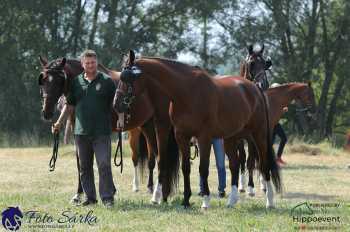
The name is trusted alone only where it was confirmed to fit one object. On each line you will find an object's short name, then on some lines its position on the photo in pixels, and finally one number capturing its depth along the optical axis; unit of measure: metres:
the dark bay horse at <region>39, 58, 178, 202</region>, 16.16
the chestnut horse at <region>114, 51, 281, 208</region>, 15.85
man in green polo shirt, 16.11
